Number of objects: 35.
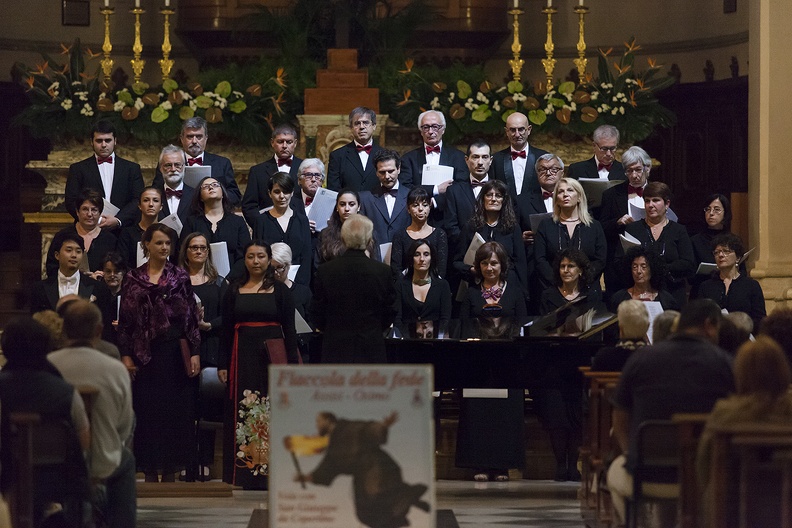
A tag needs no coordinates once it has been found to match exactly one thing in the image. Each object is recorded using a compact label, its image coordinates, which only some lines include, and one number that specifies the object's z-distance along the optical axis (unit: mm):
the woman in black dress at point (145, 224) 18587
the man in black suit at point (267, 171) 19925
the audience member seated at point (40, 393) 11650
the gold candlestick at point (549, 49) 24683
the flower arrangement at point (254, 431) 16401
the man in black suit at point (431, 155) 19970
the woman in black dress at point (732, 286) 18171
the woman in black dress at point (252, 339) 16386
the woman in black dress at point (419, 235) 18304
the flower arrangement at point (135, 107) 22706
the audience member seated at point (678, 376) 11554
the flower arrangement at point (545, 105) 22557
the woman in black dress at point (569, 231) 18438
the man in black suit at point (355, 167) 20178
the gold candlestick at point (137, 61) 24297
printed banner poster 11085
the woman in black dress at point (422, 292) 17799
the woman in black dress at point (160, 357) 16535
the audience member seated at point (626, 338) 13293
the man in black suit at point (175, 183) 19316
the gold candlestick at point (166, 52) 24460
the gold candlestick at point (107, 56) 23999
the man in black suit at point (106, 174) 20089
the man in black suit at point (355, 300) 15241
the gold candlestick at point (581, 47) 24243
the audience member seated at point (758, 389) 10215
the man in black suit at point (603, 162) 20119
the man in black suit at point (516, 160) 20119
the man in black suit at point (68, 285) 17219
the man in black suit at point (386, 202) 18988
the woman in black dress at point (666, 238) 18617
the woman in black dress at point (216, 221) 18587
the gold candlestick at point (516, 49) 24279
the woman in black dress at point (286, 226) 18468
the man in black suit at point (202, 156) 19985
